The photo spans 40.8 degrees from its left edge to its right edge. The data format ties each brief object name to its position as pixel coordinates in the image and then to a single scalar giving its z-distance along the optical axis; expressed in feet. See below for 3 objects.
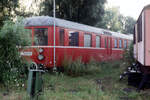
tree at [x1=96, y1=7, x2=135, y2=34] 127.56
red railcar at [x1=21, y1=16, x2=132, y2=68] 29.78
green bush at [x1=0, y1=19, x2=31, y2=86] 20.83
